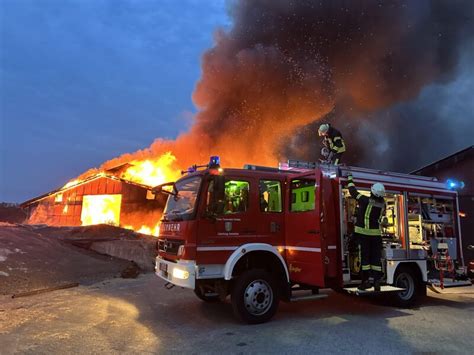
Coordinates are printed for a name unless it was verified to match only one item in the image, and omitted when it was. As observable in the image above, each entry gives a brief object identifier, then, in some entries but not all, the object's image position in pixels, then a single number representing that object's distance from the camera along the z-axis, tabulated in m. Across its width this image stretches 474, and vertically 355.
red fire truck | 5.84
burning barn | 22.23
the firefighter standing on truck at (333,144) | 8.15
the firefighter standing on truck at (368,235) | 6.53
